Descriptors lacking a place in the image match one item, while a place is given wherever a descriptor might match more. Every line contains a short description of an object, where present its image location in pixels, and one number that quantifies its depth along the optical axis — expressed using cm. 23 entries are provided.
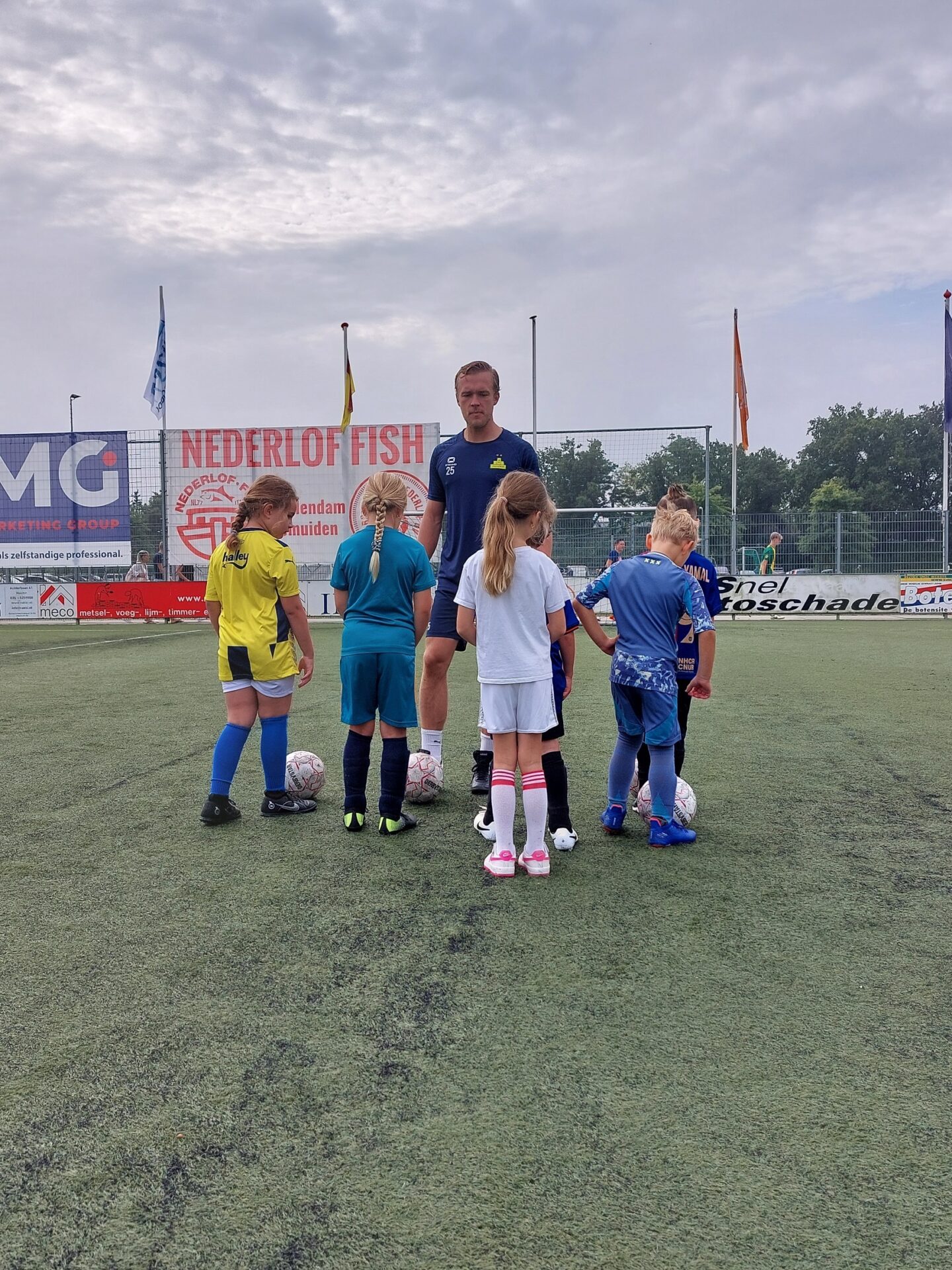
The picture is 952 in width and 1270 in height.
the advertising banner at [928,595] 2058
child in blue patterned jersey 403
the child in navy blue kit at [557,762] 397
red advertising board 2062
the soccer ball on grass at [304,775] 490
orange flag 2378
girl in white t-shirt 367
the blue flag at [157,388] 2436
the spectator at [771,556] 2033
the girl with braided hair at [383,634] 417
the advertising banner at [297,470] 2153
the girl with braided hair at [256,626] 440
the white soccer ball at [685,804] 433
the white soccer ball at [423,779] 477
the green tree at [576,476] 2222
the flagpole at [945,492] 2053
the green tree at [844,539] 2033
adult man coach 462
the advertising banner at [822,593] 2067
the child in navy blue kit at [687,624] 444
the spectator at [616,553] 2033
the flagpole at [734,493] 2073
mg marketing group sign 2170
